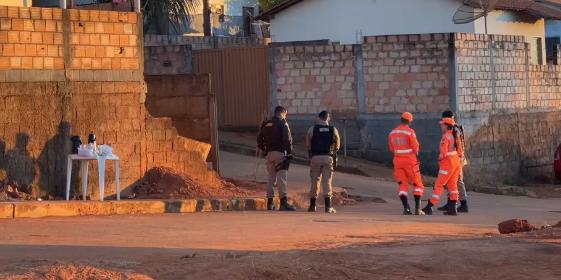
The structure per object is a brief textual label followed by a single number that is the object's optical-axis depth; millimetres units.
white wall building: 33094
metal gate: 27578
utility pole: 40281
